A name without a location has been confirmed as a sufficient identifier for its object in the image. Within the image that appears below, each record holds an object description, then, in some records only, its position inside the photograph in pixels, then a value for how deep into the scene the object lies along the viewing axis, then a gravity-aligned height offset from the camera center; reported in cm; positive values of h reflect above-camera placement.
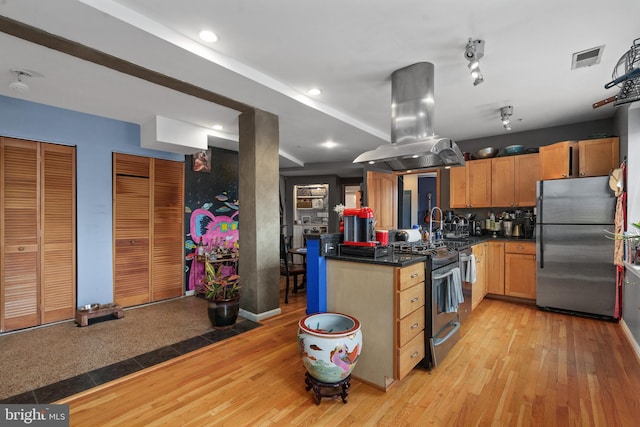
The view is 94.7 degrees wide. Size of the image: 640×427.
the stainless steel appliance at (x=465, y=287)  299 -79
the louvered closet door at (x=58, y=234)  339 -24
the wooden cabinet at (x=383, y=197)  519 +29
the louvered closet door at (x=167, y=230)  429 -25
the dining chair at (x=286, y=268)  421 -83
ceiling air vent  234 +128
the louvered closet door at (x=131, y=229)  391 -22
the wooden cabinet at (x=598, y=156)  348 +68
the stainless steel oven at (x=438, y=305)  233 -75
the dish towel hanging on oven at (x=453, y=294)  243 -68
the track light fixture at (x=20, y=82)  259 +117
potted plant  313 -93
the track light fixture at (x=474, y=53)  215 +117
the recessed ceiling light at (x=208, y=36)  210 +129
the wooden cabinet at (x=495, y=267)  422 -79
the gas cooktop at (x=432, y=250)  244 -34
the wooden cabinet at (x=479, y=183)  460 +46
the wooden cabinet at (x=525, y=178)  423 +50
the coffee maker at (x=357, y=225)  252 -11
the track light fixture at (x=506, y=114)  356 +121
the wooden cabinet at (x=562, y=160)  371 +66
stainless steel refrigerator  339 -42
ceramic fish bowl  185 -89
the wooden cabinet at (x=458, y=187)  482 +42
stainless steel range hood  253 +84
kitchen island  207 -75
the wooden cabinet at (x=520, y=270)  398 -79
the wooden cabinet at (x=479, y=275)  370 -84
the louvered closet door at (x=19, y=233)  315 -21
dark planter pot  312 -106
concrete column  339 -3
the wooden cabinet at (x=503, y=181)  440 +47
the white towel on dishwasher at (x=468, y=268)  302 -57
